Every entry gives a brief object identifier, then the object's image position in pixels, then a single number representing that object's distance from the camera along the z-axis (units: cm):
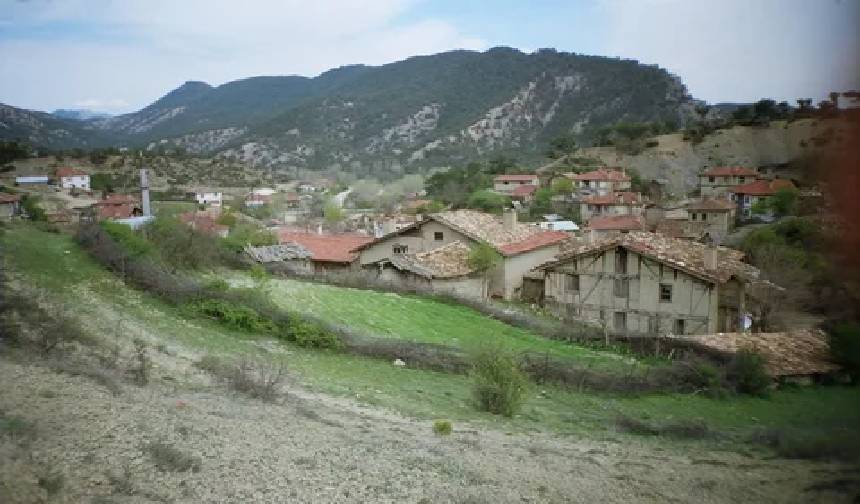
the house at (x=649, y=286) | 2273
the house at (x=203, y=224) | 2748
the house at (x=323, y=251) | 3216
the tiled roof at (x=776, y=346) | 1573
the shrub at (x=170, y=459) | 657
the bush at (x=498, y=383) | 1213
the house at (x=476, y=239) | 2958
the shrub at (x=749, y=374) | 1512
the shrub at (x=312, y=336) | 1716
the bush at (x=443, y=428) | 991
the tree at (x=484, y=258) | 2756
